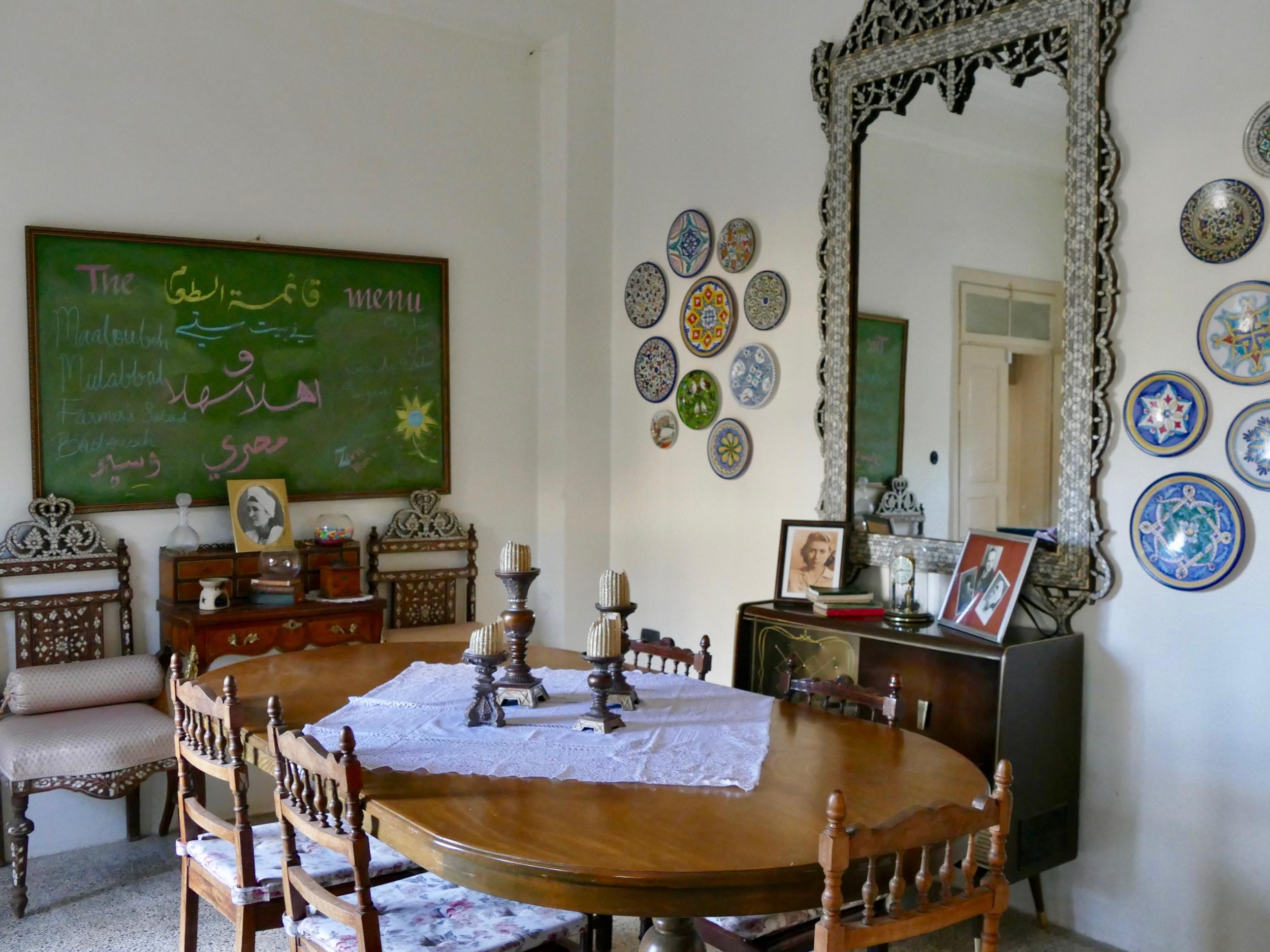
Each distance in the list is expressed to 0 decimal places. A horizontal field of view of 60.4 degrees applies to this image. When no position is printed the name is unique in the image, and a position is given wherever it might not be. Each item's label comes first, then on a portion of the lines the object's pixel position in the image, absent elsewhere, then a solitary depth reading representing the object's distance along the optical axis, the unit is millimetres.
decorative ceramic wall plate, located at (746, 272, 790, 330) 4246
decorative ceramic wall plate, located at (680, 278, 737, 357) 4492
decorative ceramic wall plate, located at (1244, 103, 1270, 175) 2867
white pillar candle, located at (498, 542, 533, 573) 2650
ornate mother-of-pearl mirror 3225
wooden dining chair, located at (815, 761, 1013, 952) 1638
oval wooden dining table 1769
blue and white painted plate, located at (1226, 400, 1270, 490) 2877
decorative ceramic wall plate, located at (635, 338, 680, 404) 4793
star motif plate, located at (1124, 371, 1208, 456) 3020
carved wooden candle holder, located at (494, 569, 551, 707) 2627
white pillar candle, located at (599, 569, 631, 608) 2676
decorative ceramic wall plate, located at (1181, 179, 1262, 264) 2900
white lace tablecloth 2254
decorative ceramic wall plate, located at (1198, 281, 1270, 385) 2879
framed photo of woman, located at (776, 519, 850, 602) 3875
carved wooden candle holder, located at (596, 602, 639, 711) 2672
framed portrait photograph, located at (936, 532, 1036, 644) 3246
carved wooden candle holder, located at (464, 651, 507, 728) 2562
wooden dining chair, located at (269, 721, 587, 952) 1976
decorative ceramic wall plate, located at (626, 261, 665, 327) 4836
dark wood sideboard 3045
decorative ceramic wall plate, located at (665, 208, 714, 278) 4598
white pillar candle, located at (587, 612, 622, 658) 2432
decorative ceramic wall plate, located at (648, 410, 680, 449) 4805
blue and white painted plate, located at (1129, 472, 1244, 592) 2949
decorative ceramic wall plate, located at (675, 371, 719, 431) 4586
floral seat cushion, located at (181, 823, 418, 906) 2465
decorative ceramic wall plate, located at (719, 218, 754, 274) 4379
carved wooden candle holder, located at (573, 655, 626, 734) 2453
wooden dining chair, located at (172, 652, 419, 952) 2416
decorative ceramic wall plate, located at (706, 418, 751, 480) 4441
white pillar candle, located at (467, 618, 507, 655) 2574
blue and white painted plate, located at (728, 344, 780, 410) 4301
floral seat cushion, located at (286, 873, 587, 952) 2195
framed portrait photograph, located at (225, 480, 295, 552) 4355
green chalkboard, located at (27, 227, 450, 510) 4102
